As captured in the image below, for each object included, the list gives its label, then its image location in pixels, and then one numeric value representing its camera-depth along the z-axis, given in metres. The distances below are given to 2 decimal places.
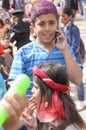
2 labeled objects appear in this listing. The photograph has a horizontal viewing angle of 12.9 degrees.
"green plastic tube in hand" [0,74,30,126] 0.72
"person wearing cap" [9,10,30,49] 5.15
